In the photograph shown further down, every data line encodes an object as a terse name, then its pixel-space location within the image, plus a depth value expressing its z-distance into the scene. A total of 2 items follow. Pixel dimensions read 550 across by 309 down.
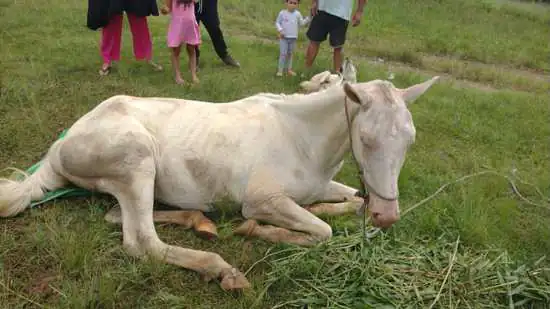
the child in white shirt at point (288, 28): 7.39
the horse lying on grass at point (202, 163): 3.47
